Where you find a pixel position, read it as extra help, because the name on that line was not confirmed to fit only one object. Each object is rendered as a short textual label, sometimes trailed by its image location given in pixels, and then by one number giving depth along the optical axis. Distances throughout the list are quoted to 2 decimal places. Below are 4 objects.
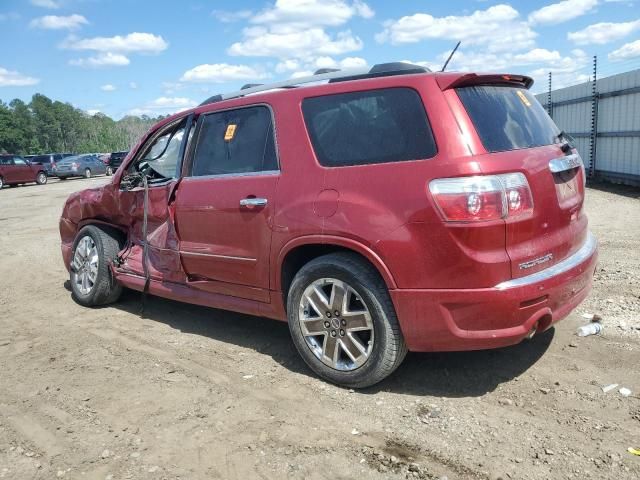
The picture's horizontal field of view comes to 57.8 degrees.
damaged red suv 3.13
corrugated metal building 12.14
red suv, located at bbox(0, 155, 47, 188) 27.78
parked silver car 33.34
